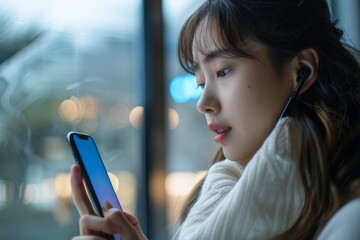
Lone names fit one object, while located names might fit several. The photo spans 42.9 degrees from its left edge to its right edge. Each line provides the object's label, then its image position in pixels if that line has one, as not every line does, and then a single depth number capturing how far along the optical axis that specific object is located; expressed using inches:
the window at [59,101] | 61.3
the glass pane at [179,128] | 84.0
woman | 24.0
